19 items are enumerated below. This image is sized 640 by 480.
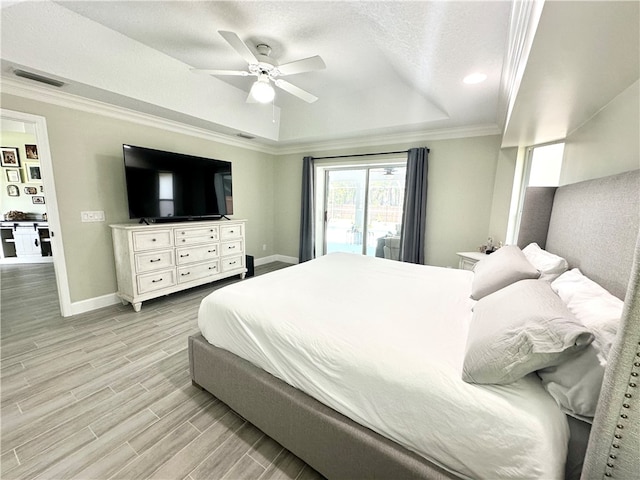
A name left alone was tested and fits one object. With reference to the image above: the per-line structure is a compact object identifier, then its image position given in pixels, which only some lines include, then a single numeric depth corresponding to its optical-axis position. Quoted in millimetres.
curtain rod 4217
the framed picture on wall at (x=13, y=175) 5480
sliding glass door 4574
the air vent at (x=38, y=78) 2277
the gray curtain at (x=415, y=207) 3930
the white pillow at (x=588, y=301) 1013
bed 840
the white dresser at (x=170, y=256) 3041
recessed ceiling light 2150
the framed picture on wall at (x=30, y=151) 5566
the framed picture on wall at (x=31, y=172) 5609
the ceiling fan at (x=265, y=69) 2102
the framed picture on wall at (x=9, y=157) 5418
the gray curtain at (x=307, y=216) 5016
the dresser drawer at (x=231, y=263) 4088
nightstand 3186
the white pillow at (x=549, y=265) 1719
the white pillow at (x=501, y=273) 1624
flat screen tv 3141
